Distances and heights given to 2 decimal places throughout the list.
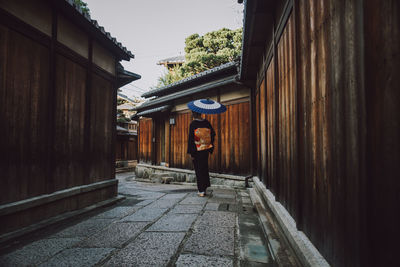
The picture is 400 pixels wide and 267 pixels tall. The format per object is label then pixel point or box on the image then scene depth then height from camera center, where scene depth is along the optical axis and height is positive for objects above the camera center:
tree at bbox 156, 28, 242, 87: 21.55 +9.87
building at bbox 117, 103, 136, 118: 24.70 +4.45
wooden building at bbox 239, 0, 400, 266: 1.12 +0.11
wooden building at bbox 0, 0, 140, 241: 3.40 +0.65
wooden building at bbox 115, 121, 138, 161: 19.14 +0.11
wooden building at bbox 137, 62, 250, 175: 8.12 +1.06
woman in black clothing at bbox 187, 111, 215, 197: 6.18 -0.11
